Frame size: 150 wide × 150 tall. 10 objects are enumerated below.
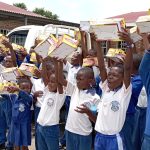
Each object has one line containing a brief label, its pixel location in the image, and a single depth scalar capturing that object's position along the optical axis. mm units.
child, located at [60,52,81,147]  2701
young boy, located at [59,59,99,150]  2129
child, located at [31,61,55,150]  2496
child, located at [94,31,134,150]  1889
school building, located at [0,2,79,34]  8034
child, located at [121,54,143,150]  2059
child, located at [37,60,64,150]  2336
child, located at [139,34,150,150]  1549
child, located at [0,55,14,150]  3027
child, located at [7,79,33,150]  2654
